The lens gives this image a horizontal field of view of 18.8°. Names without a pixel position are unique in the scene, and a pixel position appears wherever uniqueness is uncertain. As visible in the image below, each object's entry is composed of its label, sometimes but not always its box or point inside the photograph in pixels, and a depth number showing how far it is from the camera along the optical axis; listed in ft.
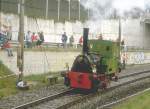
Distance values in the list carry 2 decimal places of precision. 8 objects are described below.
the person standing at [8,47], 90.67
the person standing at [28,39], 104.78
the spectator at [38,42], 108.06
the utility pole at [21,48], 80.83
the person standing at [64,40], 122.93
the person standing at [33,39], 107.14
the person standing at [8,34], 93.73
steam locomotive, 76.74
